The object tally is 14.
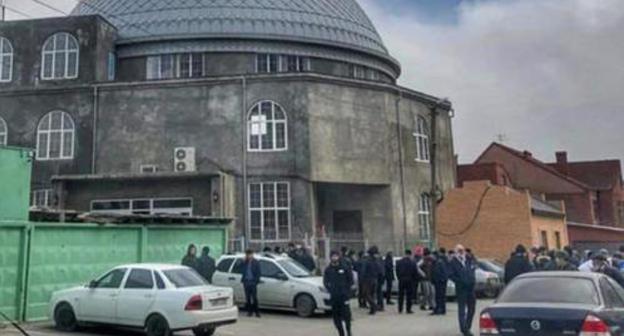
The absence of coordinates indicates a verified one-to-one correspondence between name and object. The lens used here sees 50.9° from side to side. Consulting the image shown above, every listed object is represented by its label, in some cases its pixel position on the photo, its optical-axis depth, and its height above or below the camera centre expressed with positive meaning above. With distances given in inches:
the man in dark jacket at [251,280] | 681.6 -7.7
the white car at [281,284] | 701.3 -12.8
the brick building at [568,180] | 2158.2 +286.2
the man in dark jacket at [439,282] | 699.4 -15.7
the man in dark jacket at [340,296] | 508.4 -19.7
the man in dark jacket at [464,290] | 557.6 -20.2
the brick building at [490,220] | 1314.0 +94.1
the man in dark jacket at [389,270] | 815.7 -1.5
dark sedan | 328.2 -22.4
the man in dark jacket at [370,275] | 754.8 -6.5
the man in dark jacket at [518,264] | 591.2 +0.9
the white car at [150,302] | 511.5 -21.3
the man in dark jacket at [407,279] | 761.0 -12.3
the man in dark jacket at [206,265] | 746.8 +10.4
